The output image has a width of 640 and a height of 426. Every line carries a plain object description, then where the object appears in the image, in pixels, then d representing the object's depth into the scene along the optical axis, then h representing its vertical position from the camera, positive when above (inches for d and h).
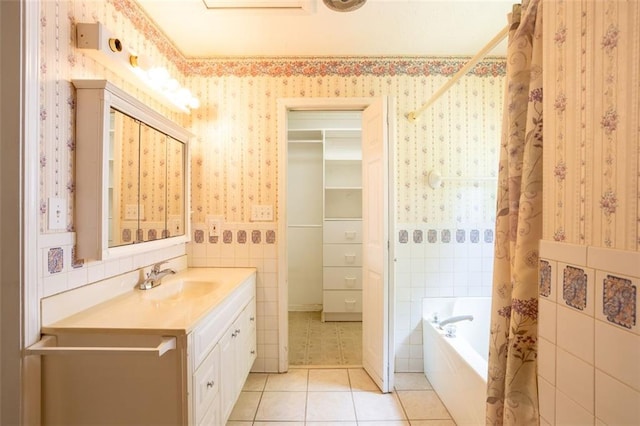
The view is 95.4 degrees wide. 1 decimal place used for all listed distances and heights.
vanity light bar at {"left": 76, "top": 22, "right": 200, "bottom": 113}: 50.8 +31.1
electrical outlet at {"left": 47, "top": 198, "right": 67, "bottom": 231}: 45.7 -0.3
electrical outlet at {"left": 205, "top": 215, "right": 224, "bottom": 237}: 91.6 -4.0
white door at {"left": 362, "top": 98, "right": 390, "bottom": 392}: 81.5 -9.1
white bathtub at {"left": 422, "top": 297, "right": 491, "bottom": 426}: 61.6 -36.7
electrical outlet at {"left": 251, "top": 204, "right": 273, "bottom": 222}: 91.4 -0.4
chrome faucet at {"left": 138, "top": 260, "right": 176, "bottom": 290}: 65.8 -15.4
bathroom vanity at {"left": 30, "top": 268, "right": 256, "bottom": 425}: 43.7 -24.5
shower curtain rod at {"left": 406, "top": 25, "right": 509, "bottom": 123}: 49.9 +30.9
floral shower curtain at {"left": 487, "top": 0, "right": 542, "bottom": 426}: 36.2 -3.0
